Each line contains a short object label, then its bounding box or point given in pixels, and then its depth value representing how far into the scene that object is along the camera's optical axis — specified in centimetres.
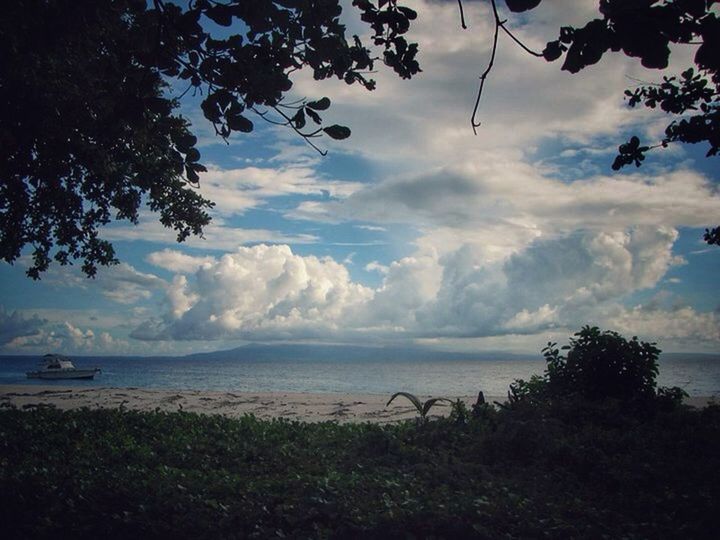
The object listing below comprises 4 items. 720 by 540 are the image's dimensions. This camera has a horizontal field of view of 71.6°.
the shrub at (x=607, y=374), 1047
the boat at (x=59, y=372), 5648
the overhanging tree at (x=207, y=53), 355
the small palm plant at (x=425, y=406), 1114
